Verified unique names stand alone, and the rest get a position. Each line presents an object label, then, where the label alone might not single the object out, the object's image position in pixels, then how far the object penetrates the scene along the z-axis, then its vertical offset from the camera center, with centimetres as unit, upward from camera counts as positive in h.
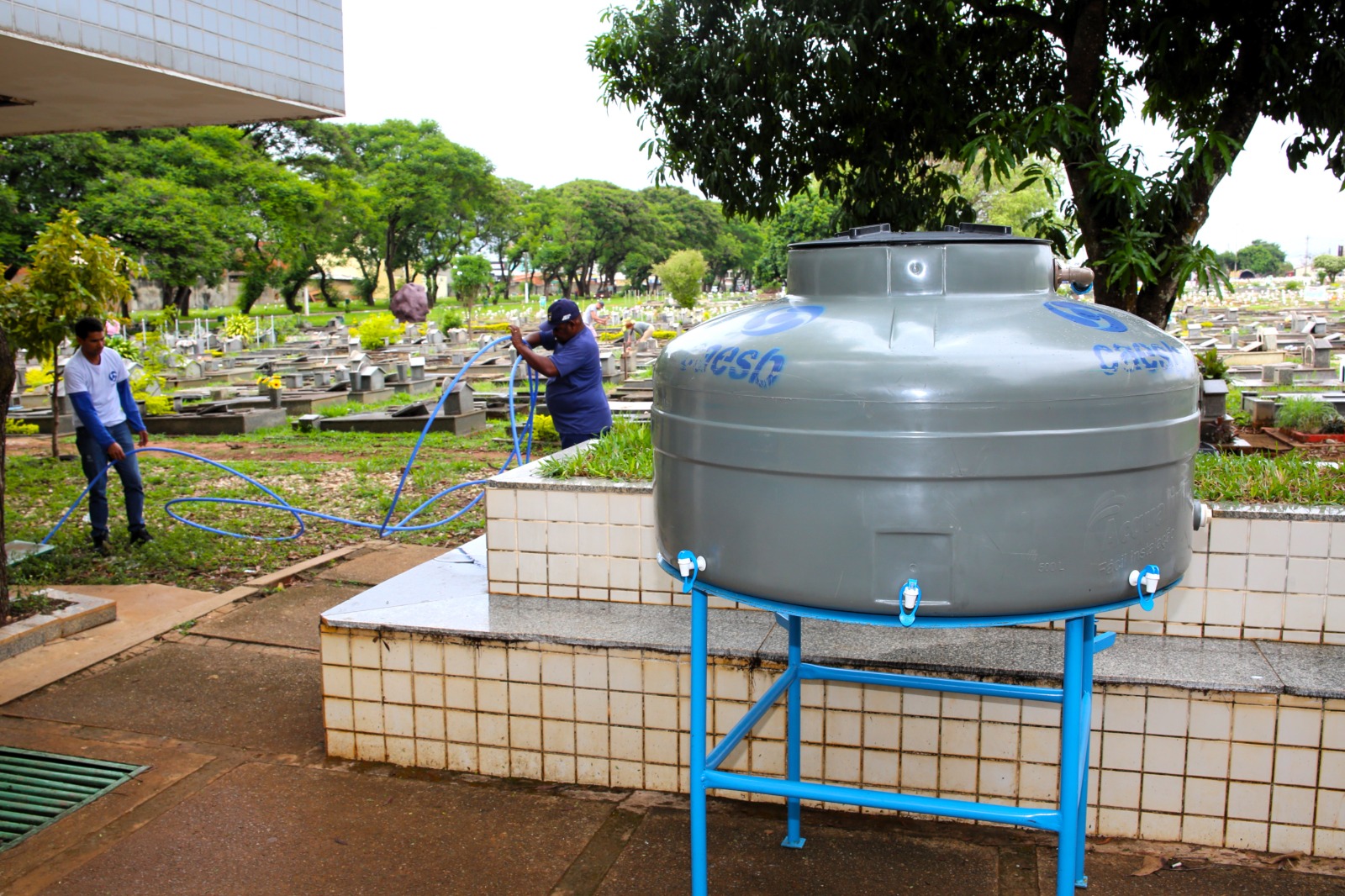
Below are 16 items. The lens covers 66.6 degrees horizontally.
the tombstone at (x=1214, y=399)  1188 -91
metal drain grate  369 -178
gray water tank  200 -26
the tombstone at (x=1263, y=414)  1327 -120
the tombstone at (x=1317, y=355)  1998 -65
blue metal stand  230 -108
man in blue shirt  635 -34
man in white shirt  730 -74
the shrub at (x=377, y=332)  3041 -37
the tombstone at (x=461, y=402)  1541 -125
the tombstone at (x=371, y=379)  1933 -113
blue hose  756 -153
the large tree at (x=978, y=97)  557 +143
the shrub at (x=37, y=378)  1795 -106
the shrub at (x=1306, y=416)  1223 -114
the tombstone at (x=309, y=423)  1588 -162
